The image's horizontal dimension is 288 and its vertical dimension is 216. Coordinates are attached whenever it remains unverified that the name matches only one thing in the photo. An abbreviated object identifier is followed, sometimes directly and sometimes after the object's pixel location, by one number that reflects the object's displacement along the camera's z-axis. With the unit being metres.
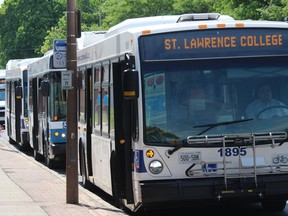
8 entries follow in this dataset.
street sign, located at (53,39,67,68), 15.54
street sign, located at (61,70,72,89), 13.89
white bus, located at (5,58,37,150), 28.47
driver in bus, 11.22
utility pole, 13.94
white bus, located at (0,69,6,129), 49.31
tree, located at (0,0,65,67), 86.88
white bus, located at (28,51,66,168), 21.11
